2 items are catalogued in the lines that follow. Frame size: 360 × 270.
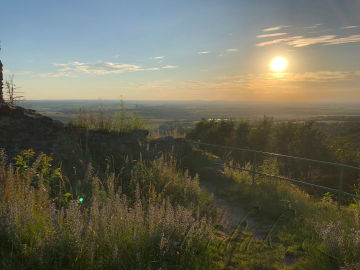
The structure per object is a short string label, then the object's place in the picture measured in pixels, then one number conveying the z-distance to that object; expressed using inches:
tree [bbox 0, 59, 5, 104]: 360.5
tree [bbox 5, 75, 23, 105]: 397.8
